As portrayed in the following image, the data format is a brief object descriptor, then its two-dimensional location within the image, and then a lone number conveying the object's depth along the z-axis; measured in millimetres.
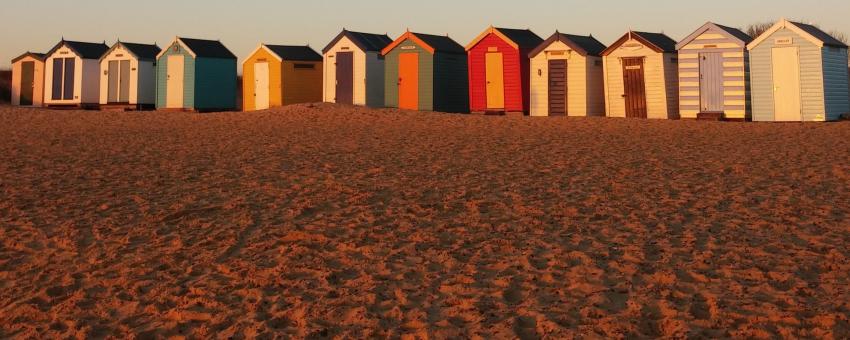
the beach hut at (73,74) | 35312
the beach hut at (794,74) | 23016
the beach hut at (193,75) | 32500
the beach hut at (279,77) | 31578
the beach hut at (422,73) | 28734
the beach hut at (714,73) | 24141
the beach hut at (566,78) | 26516
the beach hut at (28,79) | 37531
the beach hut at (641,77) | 25391
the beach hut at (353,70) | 29953
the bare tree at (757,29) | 64750
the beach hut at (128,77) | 34125
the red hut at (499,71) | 27766
